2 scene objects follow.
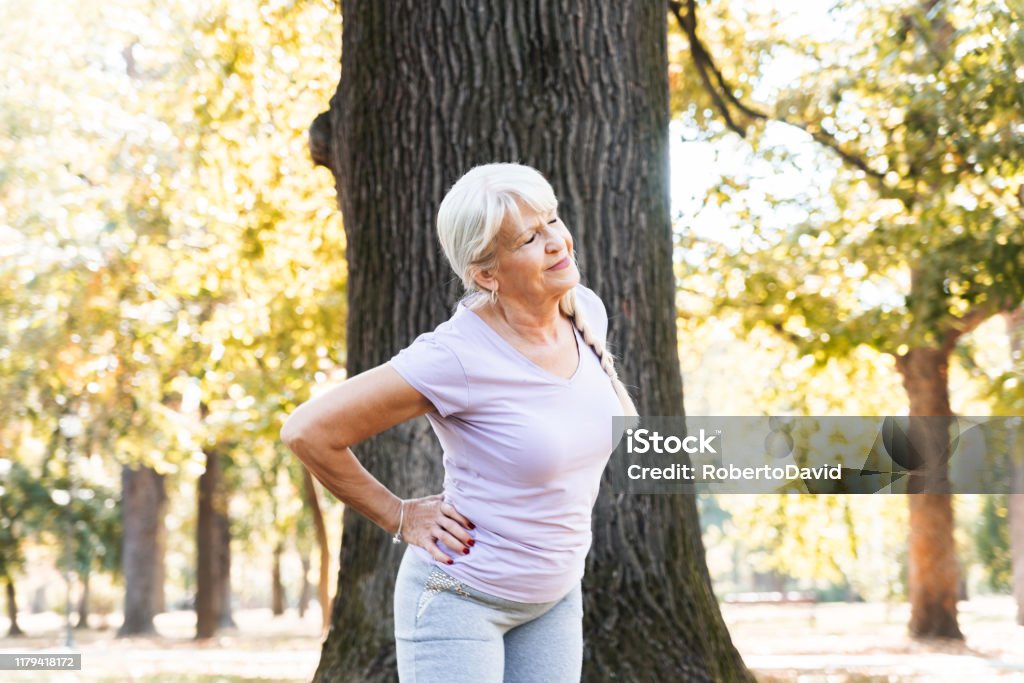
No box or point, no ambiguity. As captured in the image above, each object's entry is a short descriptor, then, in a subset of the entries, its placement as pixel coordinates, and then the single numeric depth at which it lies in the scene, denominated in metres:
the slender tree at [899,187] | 9.27
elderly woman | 2.56
